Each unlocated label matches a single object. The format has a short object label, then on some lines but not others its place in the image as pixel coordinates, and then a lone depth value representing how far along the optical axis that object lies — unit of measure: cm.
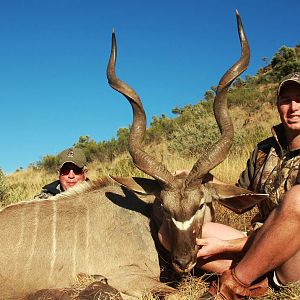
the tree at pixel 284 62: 1855
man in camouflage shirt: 291
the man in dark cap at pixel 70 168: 560
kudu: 371
